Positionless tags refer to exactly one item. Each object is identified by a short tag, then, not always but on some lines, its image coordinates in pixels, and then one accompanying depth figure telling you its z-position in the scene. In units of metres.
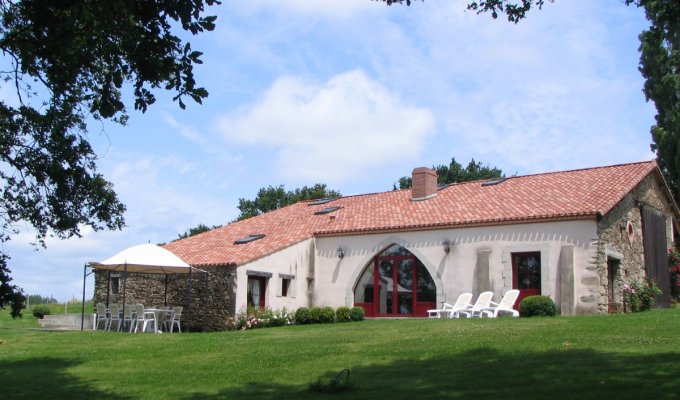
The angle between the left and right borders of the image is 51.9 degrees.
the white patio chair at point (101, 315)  20.98
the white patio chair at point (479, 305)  19.45
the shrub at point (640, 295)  20.09
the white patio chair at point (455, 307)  19.78
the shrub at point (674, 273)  24.12
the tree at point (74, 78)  7.05
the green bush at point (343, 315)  21.22
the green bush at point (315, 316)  21.30
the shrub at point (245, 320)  20.72
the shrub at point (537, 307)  18.08
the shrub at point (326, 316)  21.22
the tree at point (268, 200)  48.34
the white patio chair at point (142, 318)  19.80
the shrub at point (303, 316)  21.39
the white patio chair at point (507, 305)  18.81
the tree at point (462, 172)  42.16
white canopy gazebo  19.22
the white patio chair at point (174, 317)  20.31
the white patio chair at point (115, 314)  20.62
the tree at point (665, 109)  27.80
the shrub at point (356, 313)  21.36
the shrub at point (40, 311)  30.69
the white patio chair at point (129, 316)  20.26
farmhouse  19.23
